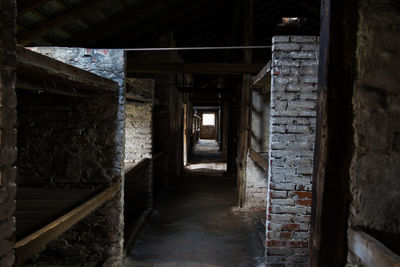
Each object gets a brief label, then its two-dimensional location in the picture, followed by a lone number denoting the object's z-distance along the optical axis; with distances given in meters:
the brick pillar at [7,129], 1.24
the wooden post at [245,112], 4.84
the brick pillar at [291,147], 2.81
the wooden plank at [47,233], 1.45
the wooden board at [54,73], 1.44
